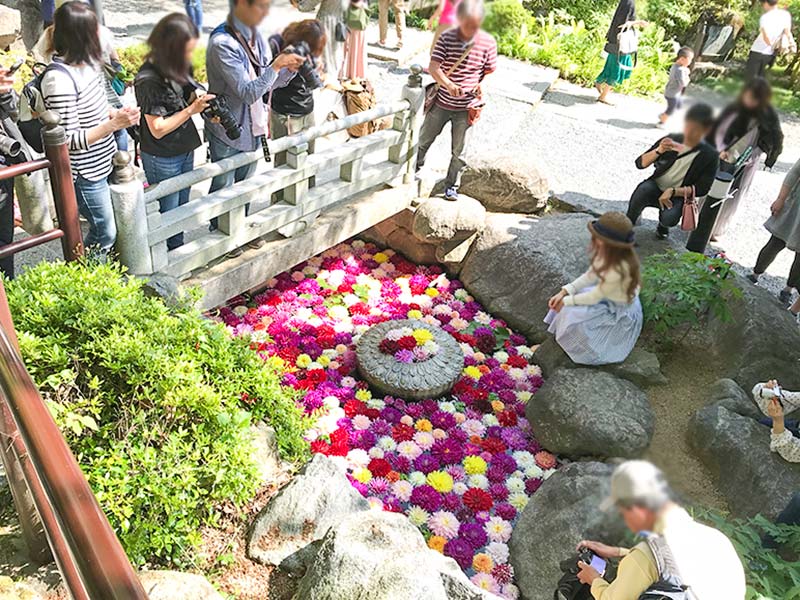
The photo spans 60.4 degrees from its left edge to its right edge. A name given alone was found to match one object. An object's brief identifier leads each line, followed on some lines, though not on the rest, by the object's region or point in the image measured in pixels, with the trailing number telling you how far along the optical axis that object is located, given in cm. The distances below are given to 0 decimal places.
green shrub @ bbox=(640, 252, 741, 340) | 410
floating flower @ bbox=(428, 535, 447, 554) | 373
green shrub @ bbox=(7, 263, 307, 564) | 252
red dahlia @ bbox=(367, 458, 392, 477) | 413
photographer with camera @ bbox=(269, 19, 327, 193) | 396
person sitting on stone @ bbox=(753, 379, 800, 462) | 349
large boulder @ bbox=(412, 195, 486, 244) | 550
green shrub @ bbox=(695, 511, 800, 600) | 277
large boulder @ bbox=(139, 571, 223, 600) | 238
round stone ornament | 463
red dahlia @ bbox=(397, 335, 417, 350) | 480
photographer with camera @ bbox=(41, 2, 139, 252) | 265
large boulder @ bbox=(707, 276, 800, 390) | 445
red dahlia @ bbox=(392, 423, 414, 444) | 439
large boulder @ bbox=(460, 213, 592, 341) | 513
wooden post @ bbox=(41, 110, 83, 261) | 302
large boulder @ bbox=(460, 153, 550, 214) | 582
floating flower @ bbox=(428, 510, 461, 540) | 382
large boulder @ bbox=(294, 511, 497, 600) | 254
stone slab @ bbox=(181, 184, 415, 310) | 450
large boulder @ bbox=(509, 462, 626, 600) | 342
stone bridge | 378
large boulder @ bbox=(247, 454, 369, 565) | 296
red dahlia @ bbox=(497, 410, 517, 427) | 457
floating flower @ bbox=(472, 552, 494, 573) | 365
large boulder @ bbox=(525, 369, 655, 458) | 398
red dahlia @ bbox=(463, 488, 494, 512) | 398
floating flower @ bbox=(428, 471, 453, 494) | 409
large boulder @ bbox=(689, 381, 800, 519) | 359
